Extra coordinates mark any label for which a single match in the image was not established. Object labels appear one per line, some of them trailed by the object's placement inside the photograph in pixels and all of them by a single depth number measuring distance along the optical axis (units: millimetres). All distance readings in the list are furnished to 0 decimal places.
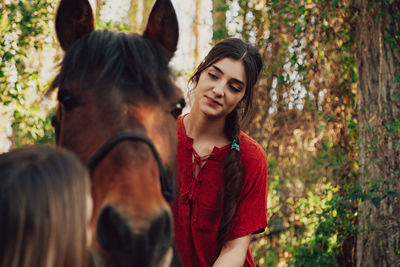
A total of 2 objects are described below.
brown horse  1383
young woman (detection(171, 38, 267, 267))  2676
